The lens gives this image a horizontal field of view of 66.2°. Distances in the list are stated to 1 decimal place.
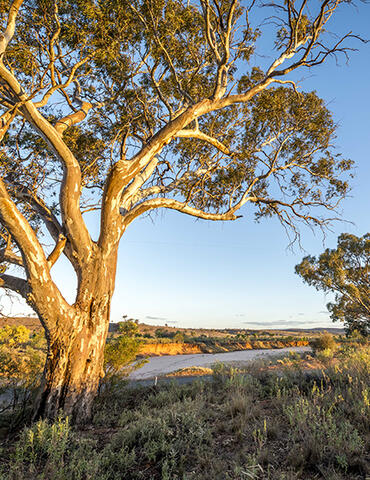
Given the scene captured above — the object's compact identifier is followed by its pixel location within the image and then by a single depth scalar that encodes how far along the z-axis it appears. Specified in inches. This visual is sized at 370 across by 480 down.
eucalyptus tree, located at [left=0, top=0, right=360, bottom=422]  178.7
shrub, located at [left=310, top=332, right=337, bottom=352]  679.1
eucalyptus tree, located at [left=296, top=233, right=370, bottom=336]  825.5
